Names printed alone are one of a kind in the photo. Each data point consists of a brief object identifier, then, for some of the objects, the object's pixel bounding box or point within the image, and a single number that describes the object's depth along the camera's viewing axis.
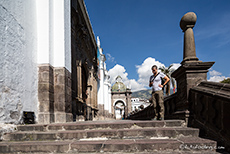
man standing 5.20
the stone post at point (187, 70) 4.38
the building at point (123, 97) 39.16
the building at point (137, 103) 77.18
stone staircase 3.08
